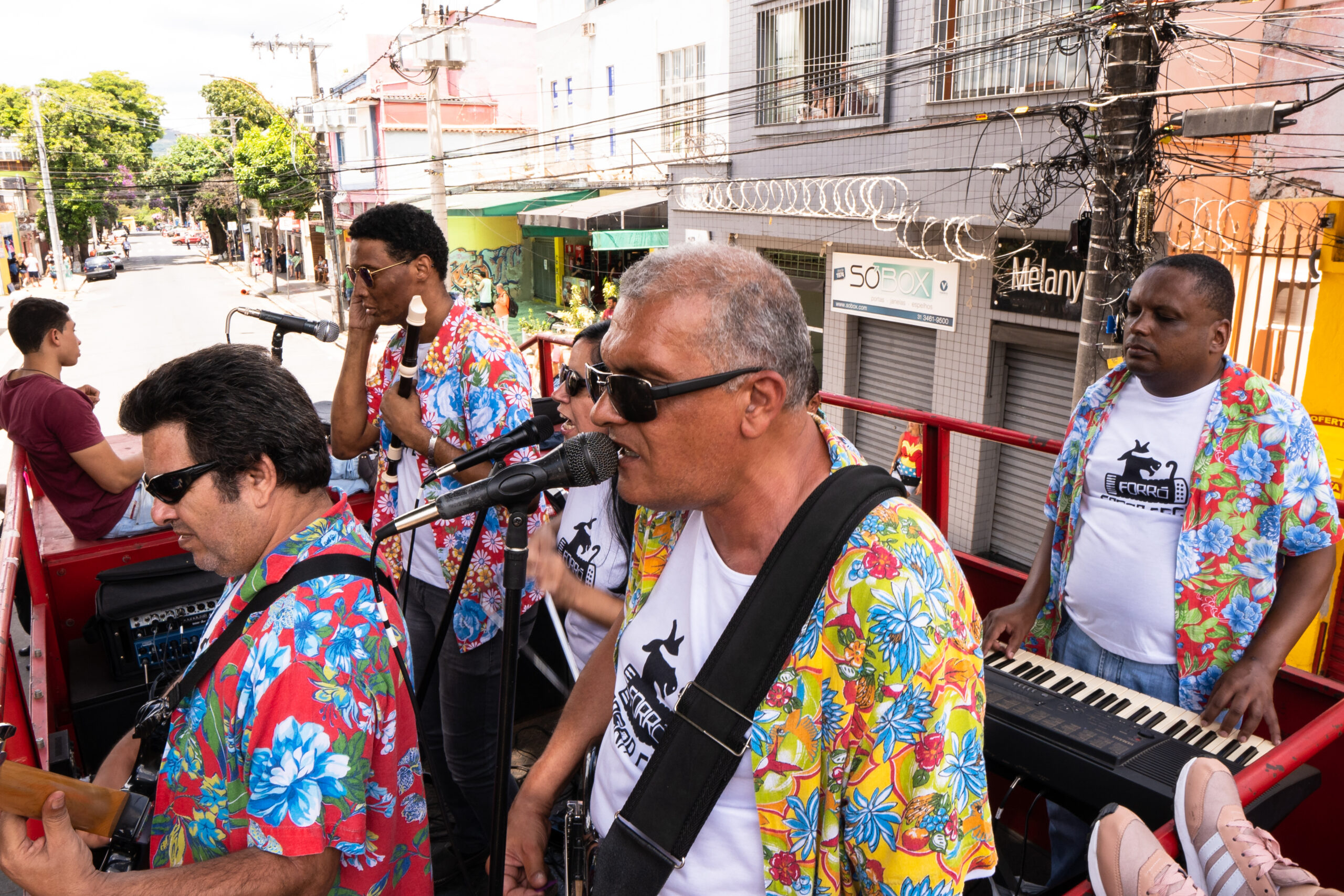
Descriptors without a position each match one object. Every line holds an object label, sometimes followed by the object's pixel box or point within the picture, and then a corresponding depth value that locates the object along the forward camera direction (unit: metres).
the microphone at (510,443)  1.86
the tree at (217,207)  48.38
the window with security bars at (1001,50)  10.02
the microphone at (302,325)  3.54
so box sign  11.80
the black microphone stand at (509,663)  1.52
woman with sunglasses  2.27
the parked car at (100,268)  43.28
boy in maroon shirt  4.17
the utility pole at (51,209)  33.50
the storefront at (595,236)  18.42
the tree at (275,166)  37.12
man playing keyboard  2.26
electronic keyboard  1.86
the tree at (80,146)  43.41
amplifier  3.64
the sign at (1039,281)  10.09
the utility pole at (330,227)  27.64
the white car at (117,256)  51.34
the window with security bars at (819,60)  12.99
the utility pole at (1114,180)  7.30
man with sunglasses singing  1.21
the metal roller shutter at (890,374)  12.80
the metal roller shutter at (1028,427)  10.78
